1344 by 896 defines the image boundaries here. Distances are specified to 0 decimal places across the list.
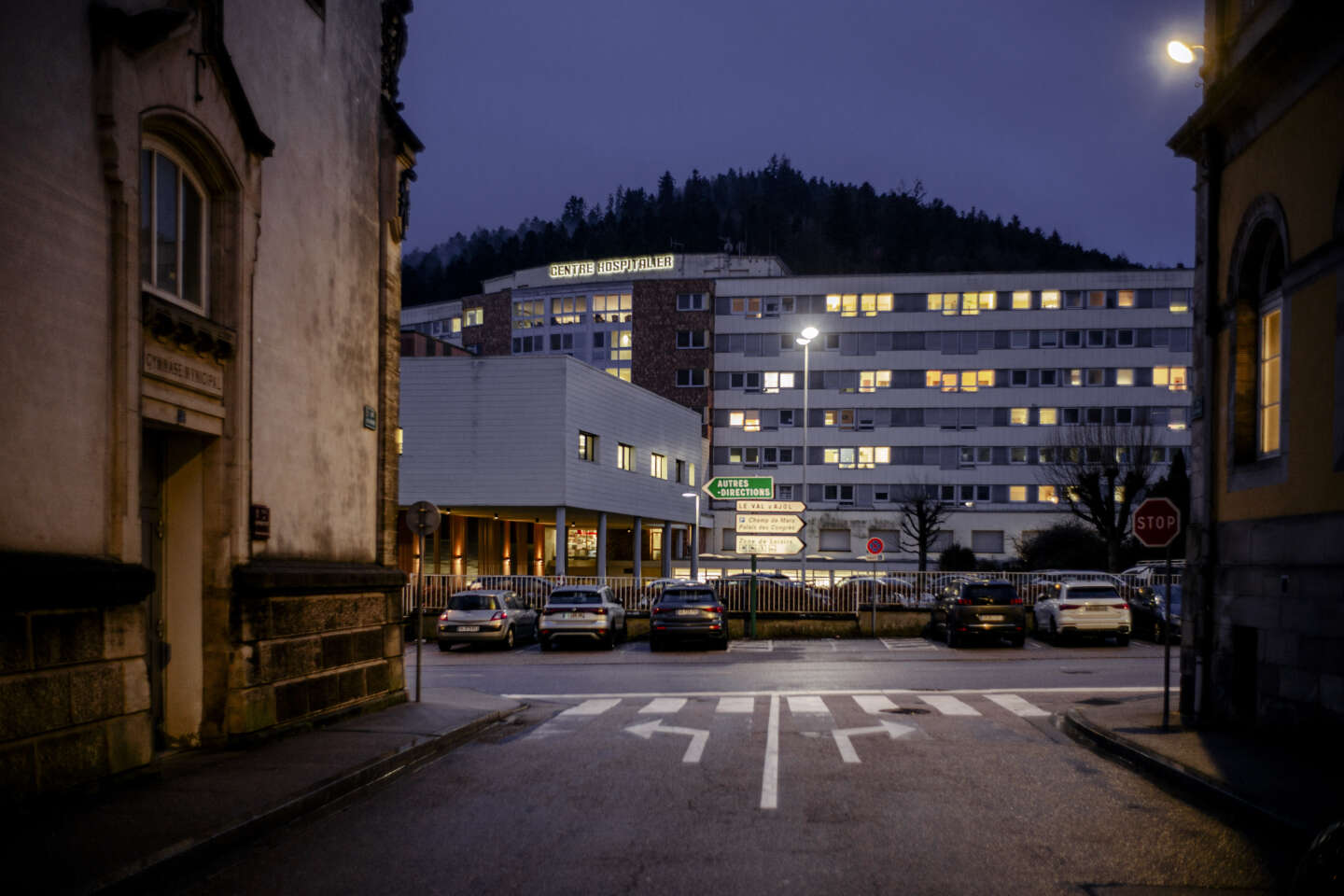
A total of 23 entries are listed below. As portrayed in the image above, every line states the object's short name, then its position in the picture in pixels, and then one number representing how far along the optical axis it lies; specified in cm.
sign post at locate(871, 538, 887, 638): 3356
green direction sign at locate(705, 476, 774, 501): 3189
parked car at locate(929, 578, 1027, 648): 2864
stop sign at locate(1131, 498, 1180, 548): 1315
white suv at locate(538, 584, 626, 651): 2834
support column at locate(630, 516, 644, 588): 5108
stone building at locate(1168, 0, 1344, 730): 1116
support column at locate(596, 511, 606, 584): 4733
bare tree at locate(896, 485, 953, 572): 6094
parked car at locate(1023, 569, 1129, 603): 3325
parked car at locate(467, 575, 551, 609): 3497
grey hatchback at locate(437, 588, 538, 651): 2856
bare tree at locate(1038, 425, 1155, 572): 4778
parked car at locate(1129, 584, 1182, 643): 3092
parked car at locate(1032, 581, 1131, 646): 2909
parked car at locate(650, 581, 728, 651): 2795
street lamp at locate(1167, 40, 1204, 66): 1367
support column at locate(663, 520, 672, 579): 5988
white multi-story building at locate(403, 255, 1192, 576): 7212
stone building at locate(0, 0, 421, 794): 820
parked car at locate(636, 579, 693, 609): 3494
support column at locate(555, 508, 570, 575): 4362
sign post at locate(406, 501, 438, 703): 1557
